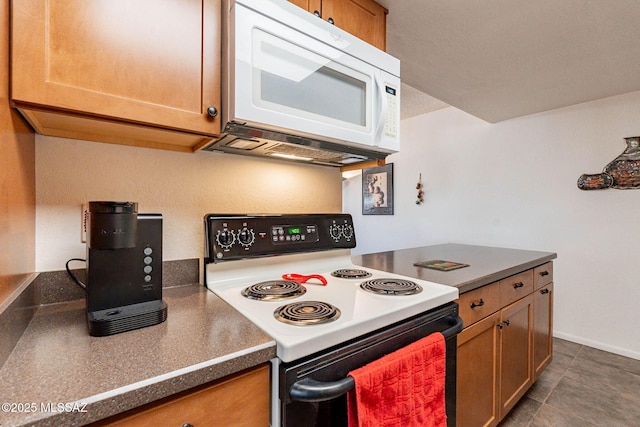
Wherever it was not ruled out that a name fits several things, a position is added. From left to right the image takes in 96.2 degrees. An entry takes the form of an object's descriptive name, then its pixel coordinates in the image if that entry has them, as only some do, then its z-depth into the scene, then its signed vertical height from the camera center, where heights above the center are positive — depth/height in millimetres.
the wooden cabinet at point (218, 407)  512 -385
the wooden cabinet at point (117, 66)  633 +363
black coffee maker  699 -159
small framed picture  4145 +307
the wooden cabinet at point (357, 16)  1121 +823
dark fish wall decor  2266 +323
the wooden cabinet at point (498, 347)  1236 -694
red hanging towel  728 -499
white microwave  843 +425
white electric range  670 -289
